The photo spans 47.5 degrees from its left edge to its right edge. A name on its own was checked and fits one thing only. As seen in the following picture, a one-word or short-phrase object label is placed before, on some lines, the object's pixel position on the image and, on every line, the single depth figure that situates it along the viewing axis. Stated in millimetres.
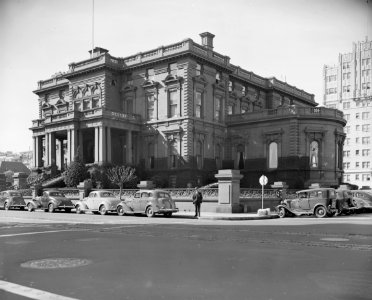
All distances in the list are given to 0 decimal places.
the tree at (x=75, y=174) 40781
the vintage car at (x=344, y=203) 25798
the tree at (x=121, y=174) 37625
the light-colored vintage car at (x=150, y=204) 24641
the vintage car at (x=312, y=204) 25094
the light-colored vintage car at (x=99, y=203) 27391
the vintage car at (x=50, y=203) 30562
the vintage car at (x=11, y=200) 34688
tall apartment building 88688
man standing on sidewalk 24703
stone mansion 43812
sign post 26252
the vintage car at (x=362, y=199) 30203
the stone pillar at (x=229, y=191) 27203
